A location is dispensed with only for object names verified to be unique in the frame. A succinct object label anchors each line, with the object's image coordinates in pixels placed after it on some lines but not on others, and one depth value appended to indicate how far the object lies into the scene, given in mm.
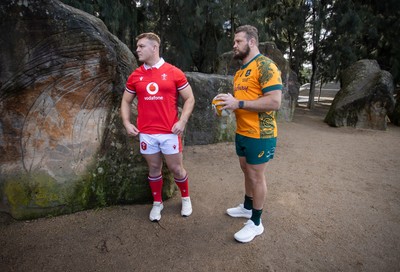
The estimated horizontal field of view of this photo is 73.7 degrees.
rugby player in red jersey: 2109
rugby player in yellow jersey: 1898
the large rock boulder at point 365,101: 6559
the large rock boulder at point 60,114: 2129
